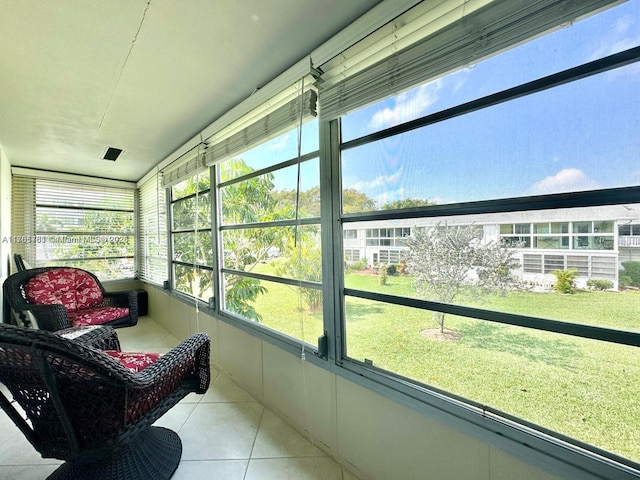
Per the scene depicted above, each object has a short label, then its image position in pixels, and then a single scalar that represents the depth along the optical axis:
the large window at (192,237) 2.81
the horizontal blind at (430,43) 0.89
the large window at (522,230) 0.82
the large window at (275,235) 1.75
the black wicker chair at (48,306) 2.54
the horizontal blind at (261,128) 1.61
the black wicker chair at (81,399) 1.04
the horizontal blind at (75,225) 3.89
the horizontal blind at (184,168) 2.71
